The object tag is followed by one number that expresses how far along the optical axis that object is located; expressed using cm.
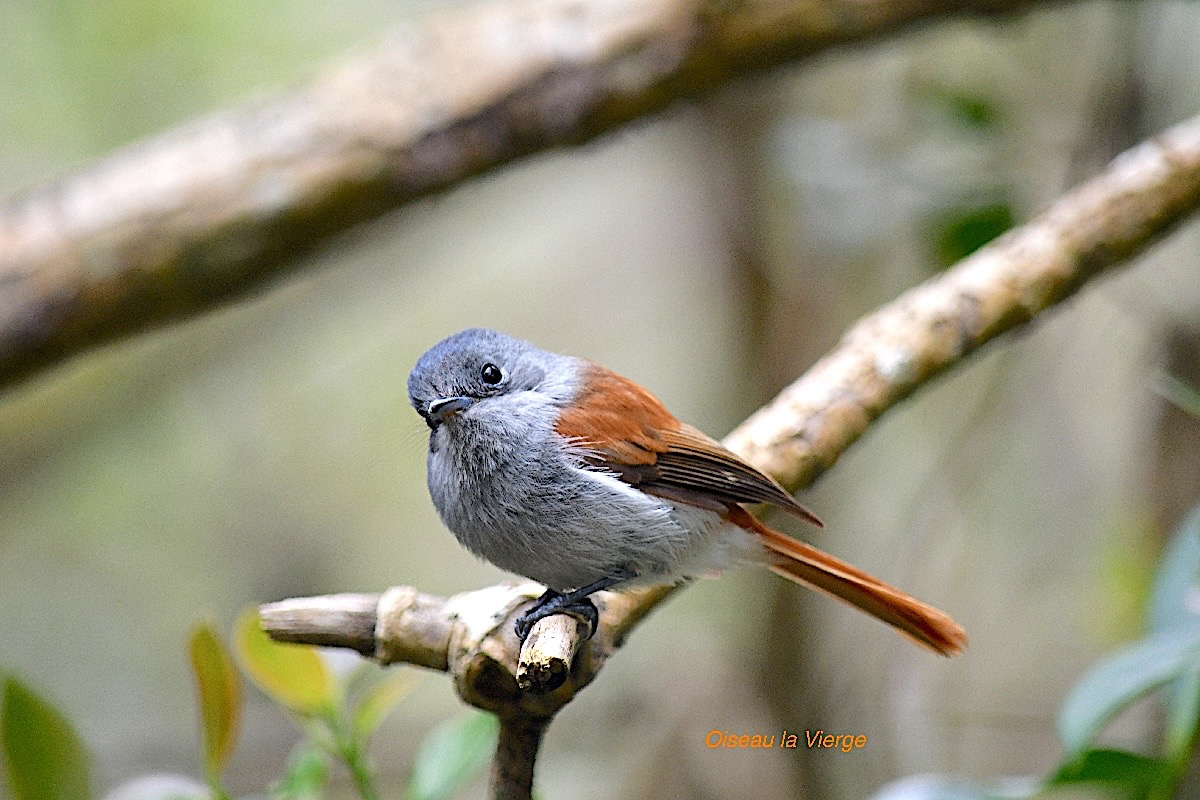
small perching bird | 435
